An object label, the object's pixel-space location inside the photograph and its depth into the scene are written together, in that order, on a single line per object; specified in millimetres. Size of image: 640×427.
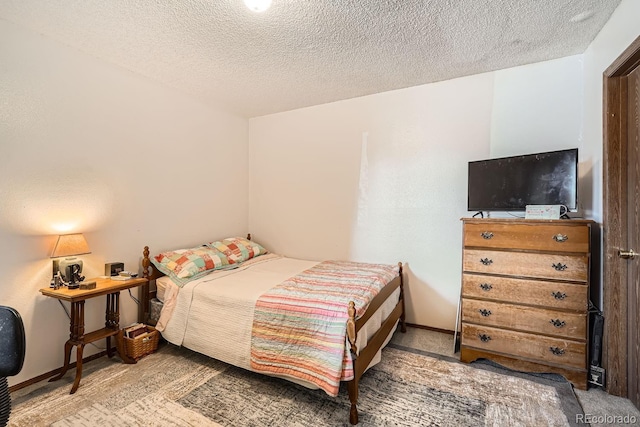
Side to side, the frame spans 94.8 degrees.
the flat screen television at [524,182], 2135
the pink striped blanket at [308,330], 1768
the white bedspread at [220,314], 2150
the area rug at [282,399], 1749
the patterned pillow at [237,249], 3205
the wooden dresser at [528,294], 2025
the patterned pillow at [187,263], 2656
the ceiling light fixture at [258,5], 1777
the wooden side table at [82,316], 2031
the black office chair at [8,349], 1204
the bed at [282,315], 1801
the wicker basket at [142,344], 2395
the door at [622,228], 1816
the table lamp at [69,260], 2105
